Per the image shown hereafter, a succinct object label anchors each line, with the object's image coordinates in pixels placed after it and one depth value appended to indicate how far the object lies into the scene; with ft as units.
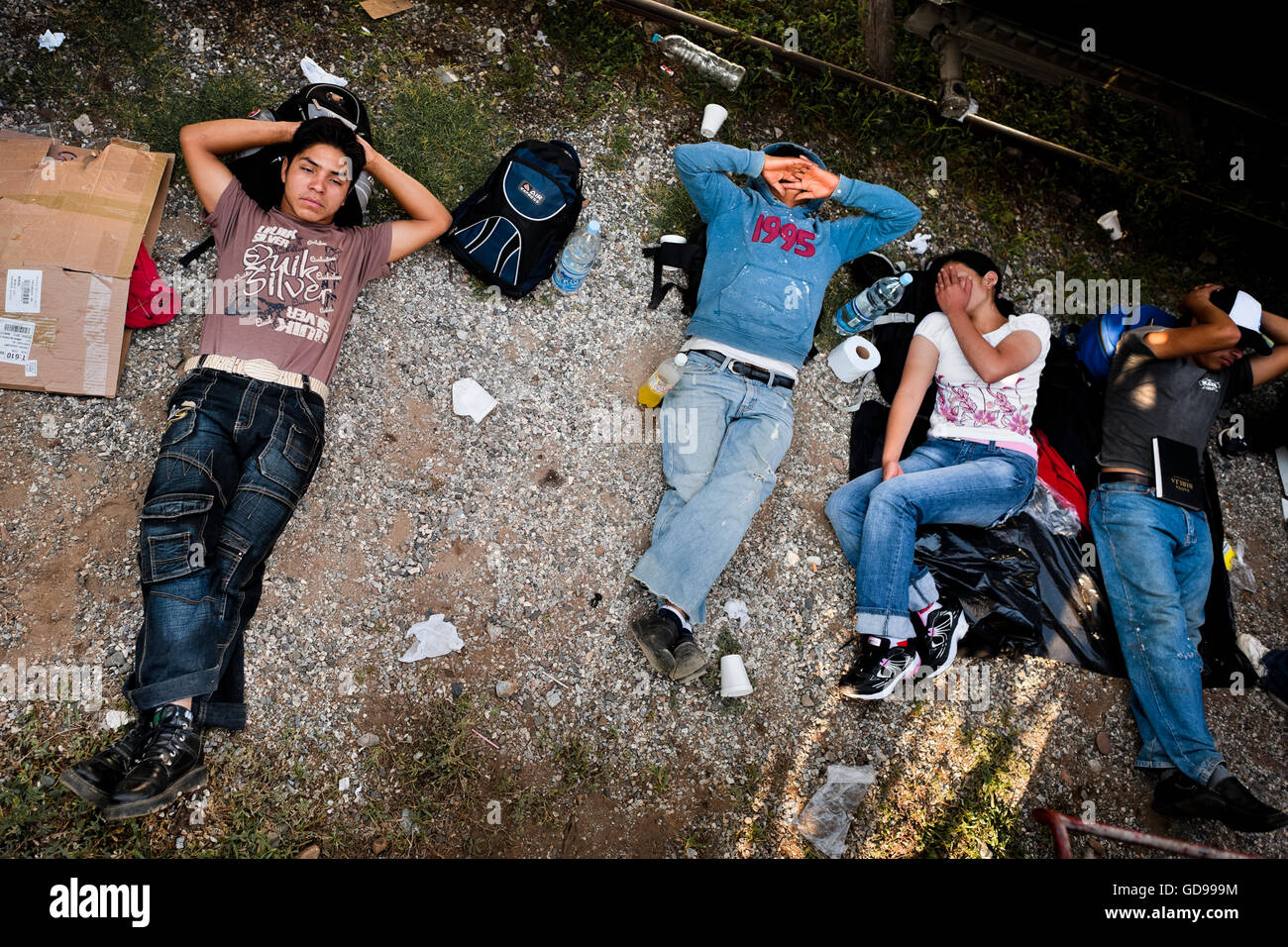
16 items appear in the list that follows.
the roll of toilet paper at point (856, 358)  13.65
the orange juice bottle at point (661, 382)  12.63
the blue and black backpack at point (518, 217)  12.43
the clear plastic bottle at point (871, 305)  13.25
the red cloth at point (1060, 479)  14.44
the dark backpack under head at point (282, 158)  11.44
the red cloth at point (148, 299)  11.19
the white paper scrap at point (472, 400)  12.23
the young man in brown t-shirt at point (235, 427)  9.27
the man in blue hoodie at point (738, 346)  11.65
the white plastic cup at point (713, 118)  14.56
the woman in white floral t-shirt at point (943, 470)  12.30
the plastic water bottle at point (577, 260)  12.87
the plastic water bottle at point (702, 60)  14.83
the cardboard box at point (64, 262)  10.46
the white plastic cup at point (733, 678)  11.93
